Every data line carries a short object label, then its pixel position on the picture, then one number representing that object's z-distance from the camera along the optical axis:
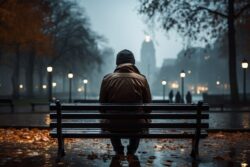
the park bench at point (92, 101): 25.78
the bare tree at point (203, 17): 35.19
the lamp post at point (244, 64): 35.32
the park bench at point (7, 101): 27.88
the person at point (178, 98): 44.61
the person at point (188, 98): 46.31
